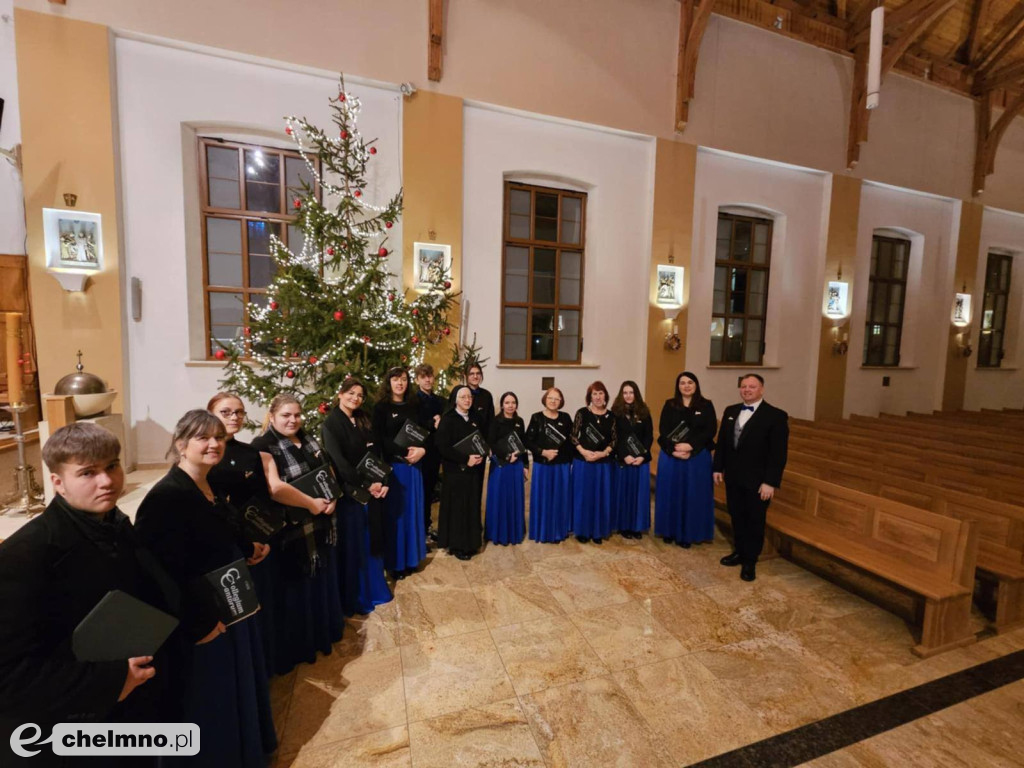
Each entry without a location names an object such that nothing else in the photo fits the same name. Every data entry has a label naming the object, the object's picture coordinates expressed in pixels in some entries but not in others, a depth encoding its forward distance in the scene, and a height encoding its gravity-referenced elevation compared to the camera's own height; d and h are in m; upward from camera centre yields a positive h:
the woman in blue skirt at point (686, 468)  3.97 -1.13
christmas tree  4.53 +0.11
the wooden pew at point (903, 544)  2.78 -1.38
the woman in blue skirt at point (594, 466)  4.00 -1.12
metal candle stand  3.89 -1.50
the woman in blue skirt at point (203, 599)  1.52 -0.89
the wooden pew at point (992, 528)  3.03 -1.23
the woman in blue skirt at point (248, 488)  2.03 -0.72
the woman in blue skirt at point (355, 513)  2.82 -1.14
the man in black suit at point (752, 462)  3.53 -0.94
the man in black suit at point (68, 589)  1.06 -0.68
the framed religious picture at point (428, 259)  6.03 +0.94
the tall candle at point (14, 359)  3.39 -0.29
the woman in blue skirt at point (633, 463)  4.00 -1.09
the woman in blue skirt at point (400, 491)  3.37 -1.16
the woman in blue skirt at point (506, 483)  3.85 -1.27
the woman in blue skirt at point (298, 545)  2.27 -1.10
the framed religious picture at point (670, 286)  7.35 +0.81
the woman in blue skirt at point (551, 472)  3.95 -1.18
